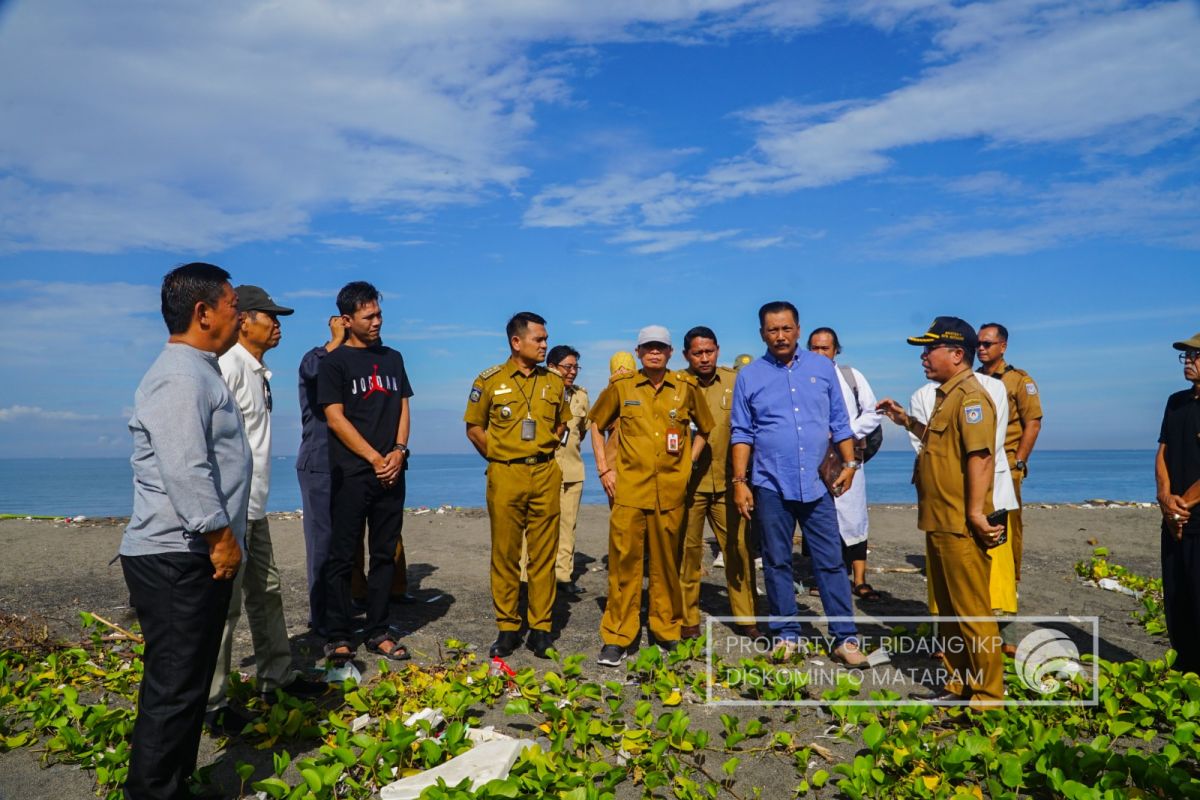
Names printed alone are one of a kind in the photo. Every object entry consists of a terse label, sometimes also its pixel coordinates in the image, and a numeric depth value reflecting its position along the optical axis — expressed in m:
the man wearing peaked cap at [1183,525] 4.64
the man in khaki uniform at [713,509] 6.11
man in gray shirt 2.98
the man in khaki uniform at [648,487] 5.54
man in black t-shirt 5.36
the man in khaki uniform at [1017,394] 6.62
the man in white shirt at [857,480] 6.98
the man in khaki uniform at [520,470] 5.53
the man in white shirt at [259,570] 4.31
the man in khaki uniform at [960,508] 4.29
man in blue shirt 5.46
